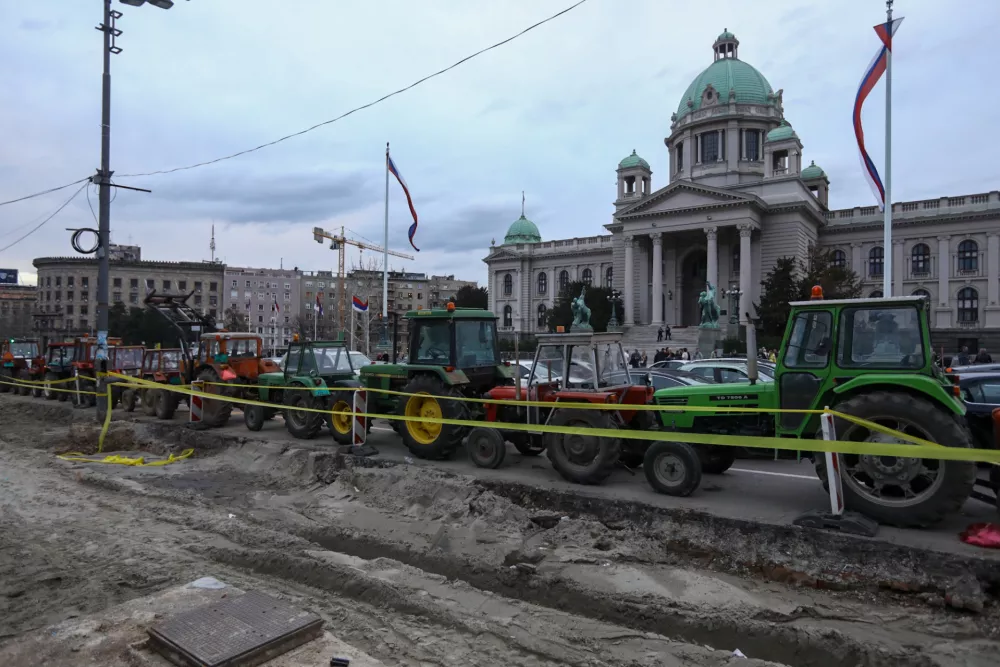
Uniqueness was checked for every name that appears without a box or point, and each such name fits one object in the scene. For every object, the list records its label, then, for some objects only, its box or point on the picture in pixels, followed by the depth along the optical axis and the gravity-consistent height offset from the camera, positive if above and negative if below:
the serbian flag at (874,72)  18.50 +8.37
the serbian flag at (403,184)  26.85 +6.81
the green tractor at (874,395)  5.80 -0.51
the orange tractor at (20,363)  23.41 -1.08
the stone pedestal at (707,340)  38.97 +0.29
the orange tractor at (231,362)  14.29 -0.59
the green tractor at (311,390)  11.50 -0.97
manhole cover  3.86 -1.97
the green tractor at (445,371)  9.50 -0.48
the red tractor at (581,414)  7.68 -0.96
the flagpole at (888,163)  18.89 +5.98
